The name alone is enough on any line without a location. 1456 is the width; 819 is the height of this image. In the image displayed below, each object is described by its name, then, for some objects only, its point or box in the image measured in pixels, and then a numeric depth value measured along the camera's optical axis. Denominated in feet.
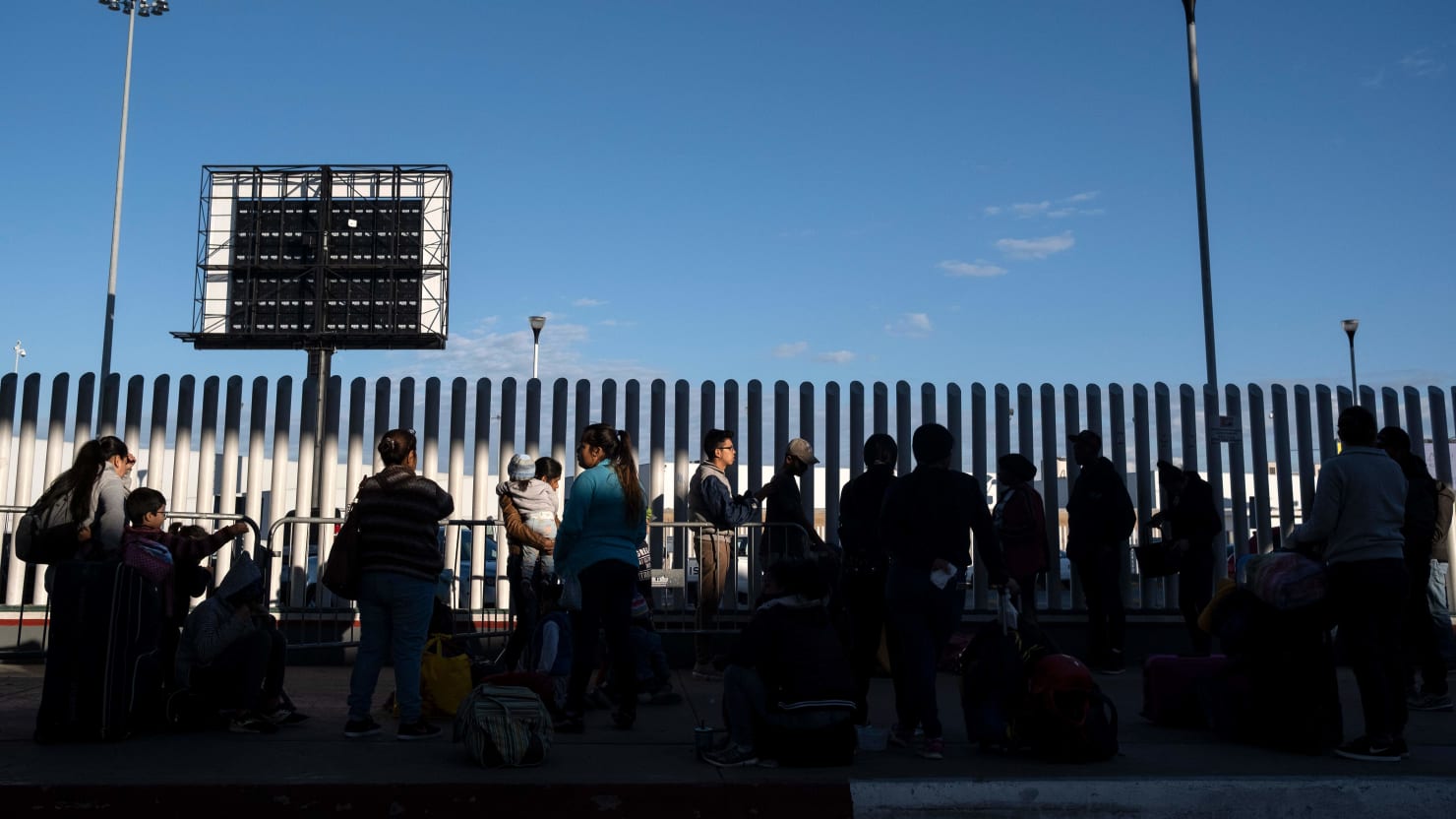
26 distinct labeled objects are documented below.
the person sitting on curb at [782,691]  18.94
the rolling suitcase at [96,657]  20.56
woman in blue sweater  22.20
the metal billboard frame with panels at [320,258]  79.20
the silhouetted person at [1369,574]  19.80
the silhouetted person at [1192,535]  33.55
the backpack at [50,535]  22.57
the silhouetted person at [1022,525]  32.53
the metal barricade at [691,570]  33.86
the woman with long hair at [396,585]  21.17
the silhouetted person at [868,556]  25.18
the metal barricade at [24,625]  33.91
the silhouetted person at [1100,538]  33.68
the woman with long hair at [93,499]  22.62
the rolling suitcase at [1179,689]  23.79
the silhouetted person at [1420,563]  25.68
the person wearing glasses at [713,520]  29.89
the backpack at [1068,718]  19.54
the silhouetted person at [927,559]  20.86
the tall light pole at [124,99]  62.08
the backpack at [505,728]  18.53
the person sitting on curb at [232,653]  22.25
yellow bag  24.50
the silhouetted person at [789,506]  30.48
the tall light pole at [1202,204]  44.27
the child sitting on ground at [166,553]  22.38
